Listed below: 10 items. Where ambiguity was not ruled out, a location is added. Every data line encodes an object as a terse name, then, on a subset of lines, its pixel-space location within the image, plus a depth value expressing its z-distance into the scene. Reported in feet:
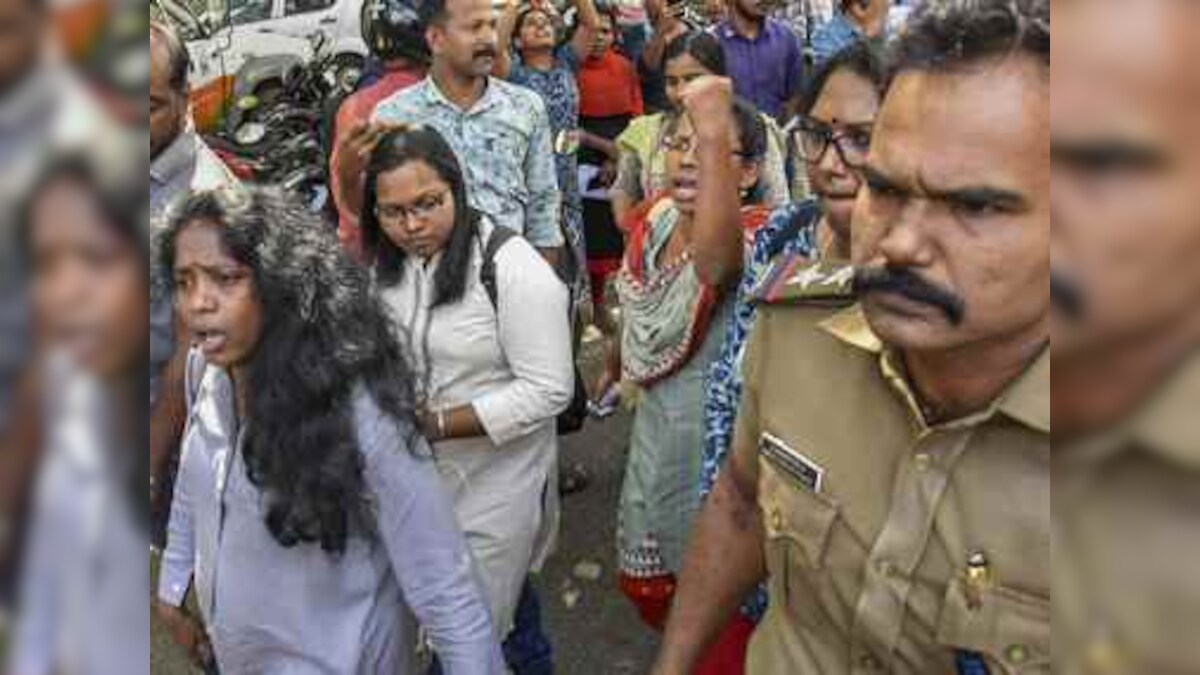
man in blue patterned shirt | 12.35
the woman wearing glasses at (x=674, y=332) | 9.33
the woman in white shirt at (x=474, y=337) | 9.37
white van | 32.22
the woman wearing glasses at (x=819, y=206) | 7.59
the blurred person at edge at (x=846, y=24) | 15.67
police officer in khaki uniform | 3.60
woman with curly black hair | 7.05
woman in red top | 18.74
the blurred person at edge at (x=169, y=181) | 8.54
